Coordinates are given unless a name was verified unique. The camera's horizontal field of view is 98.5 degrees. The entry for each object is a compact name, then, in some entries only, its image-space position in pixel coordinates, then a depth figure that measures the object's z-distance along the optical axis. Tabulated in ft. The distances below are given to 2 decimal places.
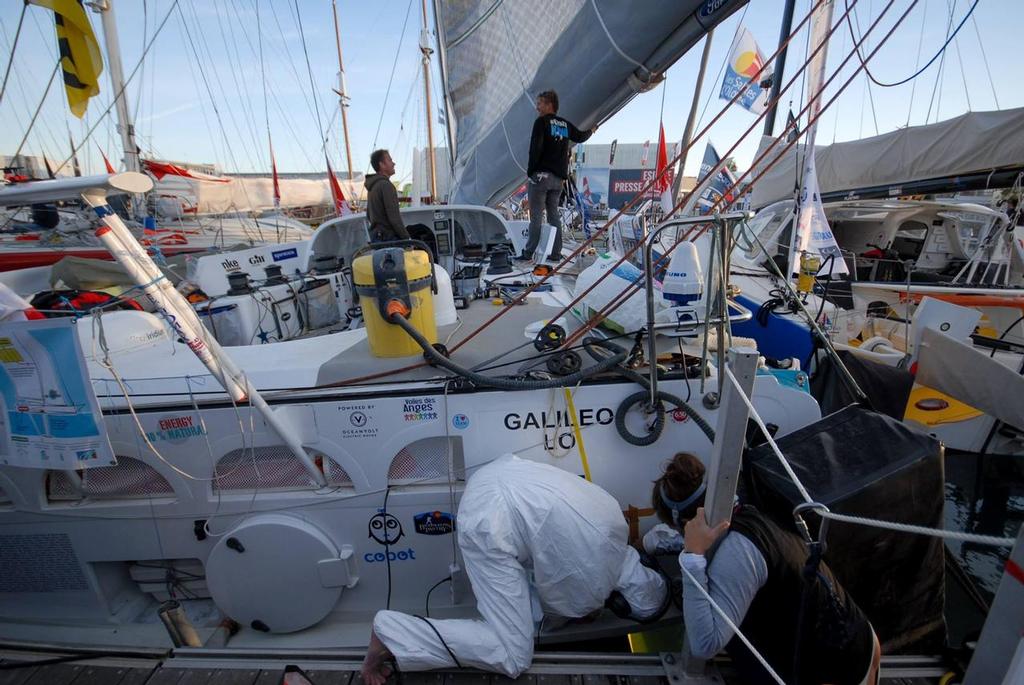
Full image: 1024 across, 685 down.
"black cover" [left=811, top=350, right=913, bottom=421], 7.98
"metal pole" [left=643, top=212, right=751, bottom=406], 5.32
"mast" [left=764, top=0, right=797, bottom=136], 28.96
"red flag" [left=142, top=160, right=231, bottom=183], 32.01
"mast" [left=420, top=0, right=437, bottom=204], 37.47
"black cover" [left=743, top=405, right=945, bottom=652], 5.13
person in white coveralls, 5.32
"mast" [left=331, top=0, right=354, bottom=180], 60.13
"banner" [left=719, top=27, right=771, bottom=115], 23.32
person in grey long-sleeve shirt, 4.33
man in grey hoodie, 14.07
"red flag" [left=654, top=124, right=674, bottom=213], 14.44
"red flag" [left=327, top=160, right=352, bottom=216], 28.22
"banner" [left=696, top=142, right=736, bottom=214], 24.30
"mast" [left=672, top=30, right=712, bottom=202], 8.50
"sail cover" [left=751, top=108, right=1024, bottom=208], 17.11
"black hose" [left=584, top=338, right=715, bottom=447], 6.60
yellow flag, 8.41
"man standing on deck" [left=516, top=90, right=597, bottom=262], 12.07
